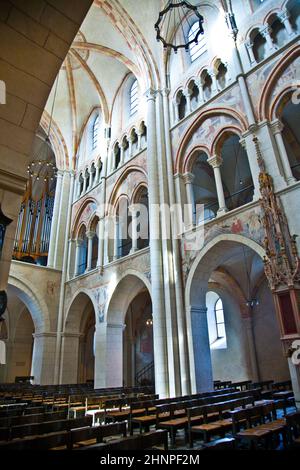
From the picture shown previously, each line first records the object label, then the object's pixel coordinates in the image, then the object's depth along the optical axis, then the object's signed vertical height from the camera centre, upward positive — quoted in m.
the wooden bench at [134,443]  2.97 -0.59
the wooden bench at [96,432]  3.71 -0.59
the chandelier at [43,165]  25.81 +16.70
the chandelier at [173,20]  14.96 +15.69
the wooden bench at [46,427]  4.18 -0.58
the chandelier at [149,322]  19.83 +3.26
